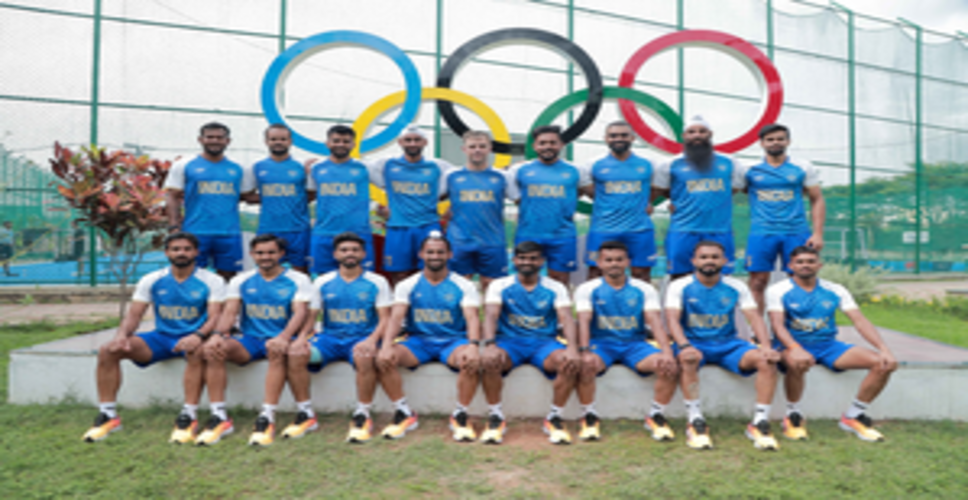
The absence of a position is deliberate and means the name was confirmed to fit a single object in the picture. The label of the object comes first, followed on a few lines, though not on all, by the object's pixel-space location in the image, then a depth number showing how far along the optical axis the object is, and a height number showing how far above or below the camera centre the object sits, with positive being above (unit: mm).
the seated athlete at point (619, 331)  3527 -519
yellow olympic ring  5934 +1593
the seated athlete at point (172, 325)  3594 -528
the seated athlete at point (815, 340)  3521 -549
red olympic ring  5770 +2063
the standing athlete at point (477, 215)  4480 +337
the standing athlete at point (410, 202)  4547 +446
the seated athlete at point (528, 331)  3506 -529
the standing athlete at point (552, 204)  4492 +441
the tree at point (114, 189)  5645 +651
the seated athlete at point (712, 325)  3492 -462
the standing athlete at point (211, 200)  4500 +440
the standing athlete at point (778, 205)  4402 +453
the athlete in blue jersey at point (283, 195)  4621 +501
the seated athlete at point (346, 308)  3789 -389
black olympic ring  5844 +2102
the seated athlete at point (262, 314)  3594 -441
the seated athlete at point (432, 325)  3574 -497
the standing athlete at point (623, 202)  4410 +460
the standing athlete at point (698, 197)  4402 +512
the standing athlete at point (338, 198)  4547 +470
